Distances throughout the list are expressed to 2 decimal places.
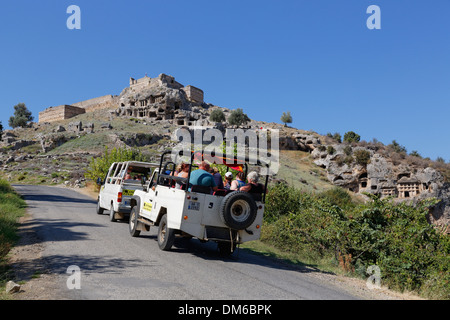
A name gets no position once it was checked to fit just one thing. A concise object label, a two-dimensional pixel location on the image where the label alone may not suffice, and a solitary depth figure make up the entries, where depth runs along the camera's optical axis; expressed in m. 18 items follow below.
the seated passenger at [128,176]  14.36
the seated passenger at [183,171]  9.05
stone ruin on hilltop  100.25
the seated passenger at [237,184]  9.15
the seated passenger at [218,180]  9.34
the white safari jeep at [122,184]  14.12
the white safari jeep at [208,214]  8.22
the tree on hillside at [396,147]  79.15
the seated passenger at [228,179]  10.26
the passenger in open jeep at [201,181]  8.40
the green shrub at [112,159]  30.42
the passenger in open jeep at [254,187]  8.89
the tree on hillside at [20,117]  117.31
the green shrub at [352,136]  96.14
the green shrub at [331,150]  77.75
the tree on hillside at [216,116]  99.50
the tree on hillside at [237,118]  100.56
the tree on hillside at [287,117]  108.44
